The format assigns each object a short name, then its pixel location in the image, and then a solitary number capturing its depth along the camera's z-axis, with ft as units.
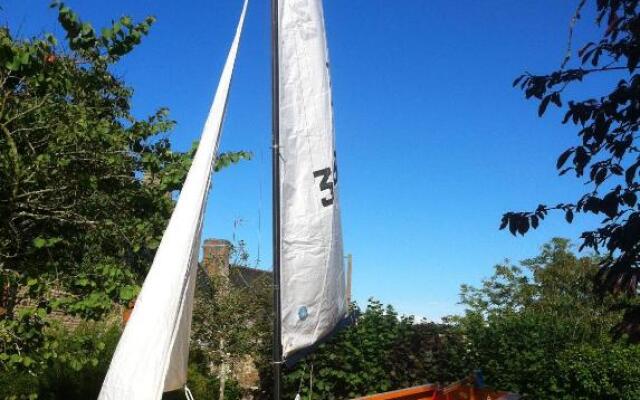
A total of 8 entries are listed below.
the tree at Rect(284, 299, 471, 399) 35.58
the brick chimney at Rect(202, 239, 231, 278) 32.91
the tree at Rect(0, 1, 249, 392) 15.46
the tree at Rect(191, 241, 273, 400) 32.27
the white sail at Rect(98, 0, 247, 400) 11.75
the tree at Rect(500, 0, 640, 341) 8.75
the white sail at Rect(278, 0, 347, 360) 15.38
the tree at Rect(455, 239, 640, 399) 29.55
